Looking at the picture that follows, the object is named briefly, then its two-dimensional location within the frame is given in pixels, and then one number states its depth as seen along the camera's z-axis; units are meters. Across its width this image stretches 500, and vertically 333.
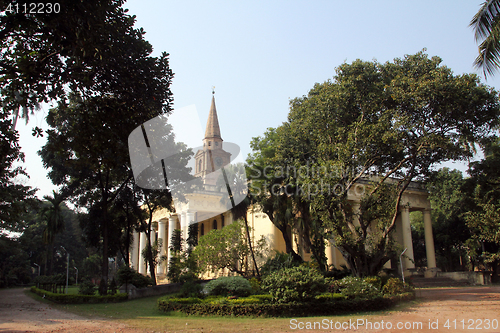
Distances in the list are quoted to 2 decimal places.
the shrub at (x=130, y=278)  23.83
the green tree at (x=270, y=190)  22.77
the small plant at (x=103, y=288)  20.62
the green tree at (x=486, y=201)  24.44
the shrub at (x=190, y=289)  15.28
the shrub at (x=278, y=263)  18.36
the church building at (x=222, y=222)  29.37
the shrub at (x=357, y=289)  13.41
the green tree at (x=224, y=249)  24.38
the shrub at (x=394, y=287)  15.44
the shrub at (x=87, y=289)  20.67
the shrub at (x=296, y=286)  12.12
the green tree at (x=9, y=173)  8.46
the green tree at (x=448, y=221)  35.00
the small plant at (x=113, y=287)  21.88
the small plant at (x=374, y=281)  15.77
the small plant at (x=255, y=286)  14.68
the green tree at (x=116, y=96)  8.68
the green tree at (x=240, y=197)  24.42
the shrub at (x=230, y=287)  13.91
